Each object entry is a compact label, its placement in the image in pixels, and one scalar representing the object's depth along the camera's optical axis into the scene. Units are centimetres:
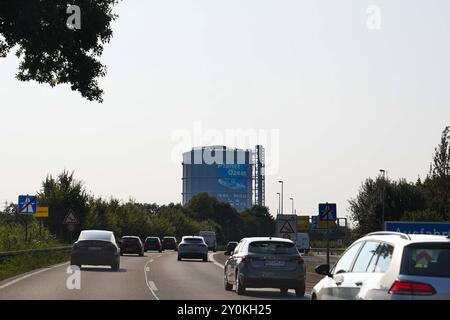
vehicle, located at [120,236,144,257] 5888
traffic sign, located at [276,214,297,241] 4041
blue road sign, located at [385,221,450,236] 3519
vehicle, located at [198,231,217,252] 9412
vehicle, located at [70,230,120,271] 3447
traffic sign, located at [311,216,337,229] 9275
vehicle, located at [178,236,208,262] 5125
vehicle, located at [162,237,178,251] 8694
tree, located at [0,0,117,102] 2264
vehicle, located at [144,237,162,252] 7352
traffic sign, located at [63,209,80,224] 4828
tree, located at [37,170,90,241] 6319
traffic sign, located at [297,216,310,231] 8119
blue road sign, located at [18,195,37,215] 4075
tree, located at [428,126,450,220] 6278
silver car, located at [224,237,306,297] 2288
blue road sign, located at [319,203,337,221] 3500
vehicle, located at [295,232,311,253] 9406
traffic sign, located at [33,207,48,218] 5118
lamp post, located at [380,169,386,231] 7962
